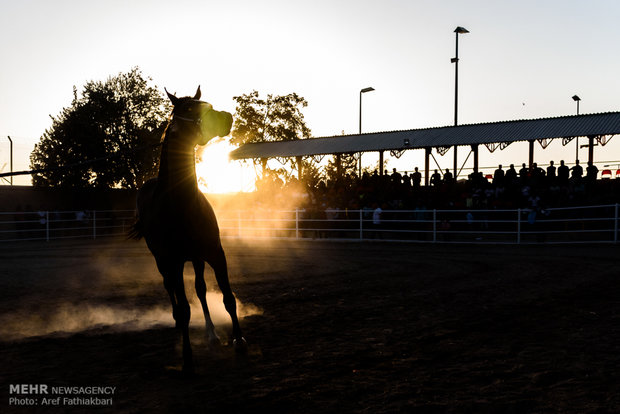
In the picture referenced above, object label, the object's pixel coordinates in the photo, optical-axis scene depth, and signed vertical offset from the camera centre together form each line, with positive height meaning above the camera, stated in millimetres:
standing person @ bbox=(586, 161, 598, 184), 18591 +853
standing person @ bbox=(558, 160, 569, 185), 19016 +848
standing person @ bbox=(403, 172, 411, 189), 21356 +629
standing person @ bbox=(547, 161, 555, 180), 19367 +896
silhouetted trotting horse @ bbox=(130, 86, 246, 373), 4734 -64
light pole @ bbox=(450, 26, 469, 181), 29359 +6384
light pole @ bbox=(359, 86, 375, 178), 34969 +7176
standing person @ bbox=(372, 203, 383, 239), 20031 -924
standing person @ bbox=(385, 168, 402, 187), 21744 +761
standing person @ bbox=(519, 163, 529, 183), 19609 +852
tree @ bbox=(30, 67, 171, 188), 32812 +3861
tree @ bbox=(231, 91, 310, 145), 50344 +7477
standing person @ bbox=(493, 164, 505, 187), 20203 +733
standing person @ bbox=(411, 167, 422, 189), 23719 +805
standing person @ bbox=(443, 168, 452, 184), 21650 +794
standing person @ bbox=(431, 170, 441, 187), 21900 +796
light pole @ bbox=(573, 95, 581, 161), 42406 +7980
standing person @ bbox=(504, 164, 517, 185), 19875 +804
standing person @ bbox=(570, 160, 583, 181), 18656 +871
